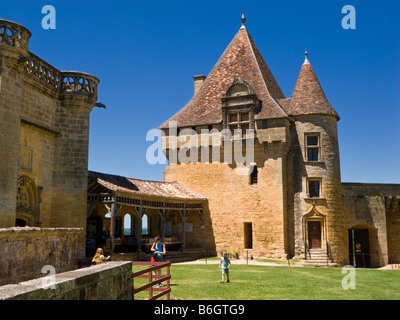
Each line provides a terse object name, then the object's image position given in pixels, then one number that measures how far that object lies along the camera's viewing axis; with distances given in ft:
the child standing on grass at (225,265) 44.60
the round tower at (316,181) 81.30
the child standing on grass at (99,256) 40.34
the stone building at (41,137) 43.70
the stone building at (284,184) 82.33
